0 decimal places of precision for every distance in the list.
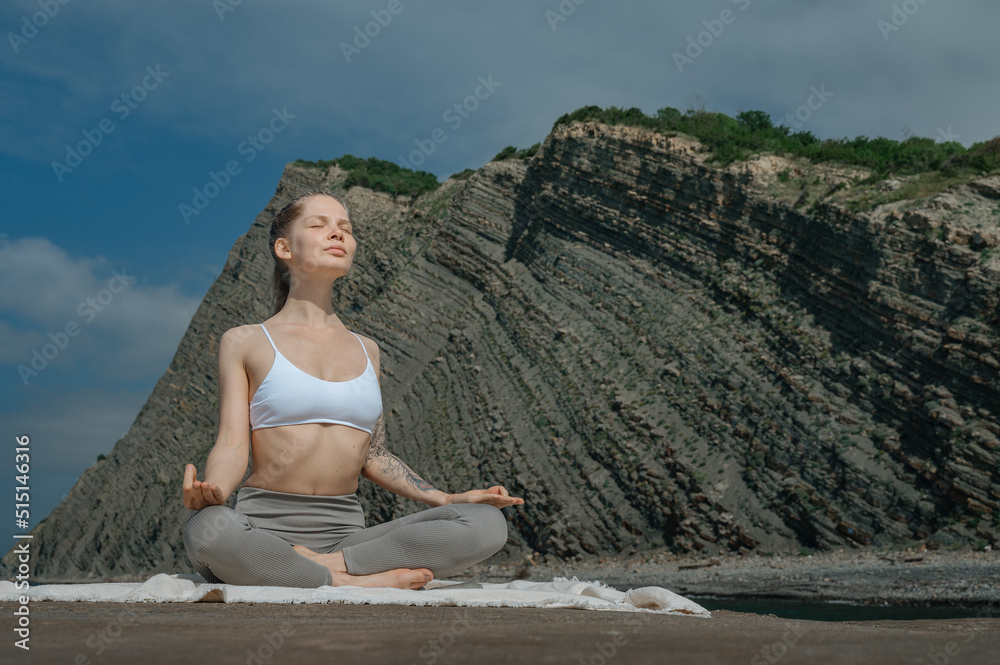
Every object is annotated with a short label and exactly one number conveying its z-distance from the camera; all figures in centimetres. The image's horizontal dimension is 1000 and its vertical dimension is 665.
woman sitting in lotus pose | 275
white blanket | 245
